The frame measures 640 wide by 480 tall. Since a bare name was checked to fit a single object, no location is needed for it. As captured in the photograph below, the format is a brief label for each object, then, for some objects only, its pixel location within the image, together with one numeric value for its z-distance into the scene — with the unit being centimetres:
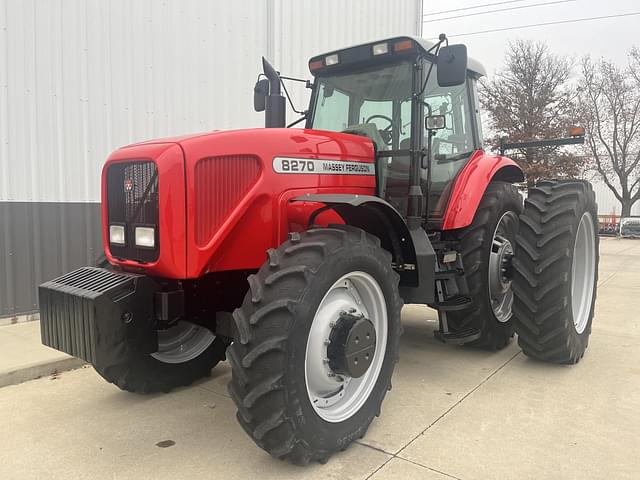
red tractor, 267
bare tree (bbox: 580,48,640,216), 2828
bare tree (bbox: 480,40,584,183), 2305
